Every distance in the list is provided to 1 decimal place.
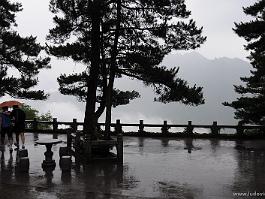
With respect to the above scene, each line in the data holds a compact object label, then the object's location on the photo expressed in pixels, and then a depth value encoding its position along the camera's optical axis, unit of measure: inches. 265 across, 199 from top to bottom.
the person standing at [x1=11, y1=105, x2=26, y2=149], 648.7
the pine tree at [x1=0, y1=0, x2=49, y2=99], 998.4
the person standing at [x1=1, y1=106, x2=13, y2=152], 673.7
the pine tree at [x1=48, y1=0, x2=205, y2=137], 710.5
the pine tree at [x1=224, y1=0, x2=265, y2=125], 917.2
